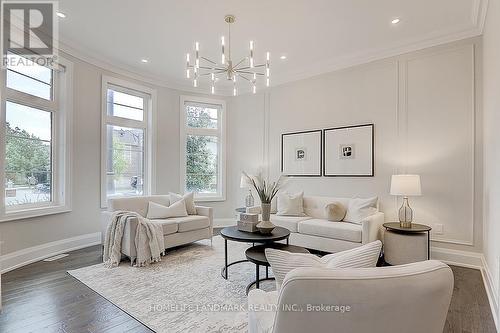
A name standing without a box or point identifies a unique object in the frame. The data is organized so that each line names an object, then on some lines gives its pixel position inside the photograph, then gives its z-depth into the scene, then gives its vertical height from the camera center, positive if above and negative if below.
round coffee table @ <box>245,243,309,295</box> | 2.52 -0.86
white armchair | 0.92 -0.45
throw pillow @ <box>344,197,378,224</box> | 3.88 -0.61
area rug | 2.20 -1.25
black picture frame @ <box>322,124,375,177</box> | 4.29 +0.27
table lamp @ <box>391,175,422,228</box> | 3.43 -0.27
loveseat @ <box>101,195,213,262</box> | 3.50 -0.85
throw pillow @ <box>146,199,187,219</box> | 4.25 -0.70
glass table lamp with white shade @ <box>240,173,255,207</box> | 5.37 -0.38
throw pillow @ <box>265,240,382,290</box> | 1.22 -0.42
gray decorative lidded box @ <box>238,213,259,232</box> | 3.24 -0.66
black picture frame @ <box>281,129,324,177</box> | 4.85 +0.27
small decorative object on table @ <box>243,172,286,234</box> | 3.18 -0.56
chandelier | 4.31 +1.81
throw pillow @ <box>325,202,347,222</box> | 4.06 -0.67
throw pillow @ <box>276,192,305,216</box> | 4.54 -0.63
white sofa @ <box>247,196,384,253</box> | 3.57 -0.86
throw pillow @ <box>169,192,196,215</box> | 4.61 -0.57
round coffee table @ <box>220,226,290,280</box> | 2.91 -0.77
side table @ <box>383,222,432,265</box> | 3.30 -0.95
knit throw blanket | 3.46 -0.97
